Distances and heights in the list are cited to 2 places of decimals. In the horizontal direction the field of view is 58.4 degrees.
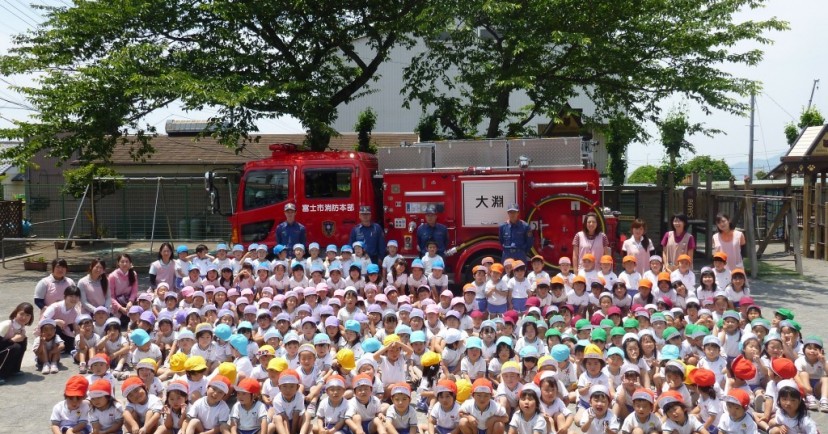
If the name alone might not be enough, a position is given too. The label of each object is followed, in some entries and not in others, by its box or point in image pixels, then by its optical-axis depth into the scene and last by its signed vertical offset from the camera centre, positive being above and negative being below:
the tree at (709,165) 46.06 +1.89
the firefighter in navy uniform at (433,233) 11.89 -0.55
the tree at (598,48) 15.14 +3.10
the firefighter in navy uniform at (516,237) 11.28 -0.61
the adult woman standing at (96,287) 10.39 -1.16
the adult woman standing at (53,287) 9.98 -1.11
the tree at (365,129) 21.48 +2.12
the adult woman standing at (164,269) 11.44 -1.02
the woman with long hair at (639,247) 10.62 -0.74
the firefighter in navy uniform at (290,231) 12.03 -0.49
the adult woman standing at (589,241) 10.87 -0.67
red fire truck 12.06 +0.12
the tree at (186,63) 15.09 +3.03
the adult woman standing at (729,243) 10.49 -0.70
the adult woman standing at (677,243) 10.67 -0.70
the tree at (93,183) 19.55 +0.57
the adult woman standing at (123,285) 10.97 -1.20
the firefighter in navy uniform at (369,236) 11.86 -0.58
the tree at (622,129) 17.05 +1.55
